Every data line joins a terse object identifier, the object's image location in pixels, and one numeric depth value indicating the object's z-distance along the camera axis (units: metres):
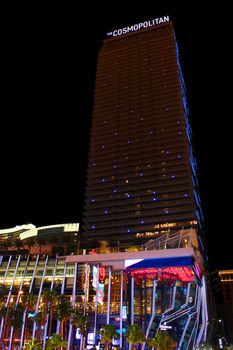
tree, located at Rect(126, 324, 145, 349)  57.25
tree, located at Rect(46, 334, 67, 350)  53.69
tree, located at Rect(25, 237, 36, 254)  96.56
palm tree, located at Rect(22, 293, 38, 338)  64.81
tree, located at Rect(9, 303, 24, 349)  63.06
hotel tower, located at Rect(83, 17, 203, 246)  150.12
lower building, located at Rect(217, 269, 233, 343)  140.25
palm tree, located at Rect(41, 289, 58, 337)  63.31
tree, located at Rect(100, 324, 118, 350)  58.69
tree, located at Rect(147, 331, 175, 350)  55.19
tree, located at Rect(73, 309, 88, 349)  63.22
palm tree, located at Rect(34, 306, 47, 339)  62.94
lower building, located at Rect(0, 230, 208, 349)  68.50
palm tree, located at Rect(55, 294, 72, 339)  62.19
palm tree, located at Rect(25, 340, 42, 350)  48.40
